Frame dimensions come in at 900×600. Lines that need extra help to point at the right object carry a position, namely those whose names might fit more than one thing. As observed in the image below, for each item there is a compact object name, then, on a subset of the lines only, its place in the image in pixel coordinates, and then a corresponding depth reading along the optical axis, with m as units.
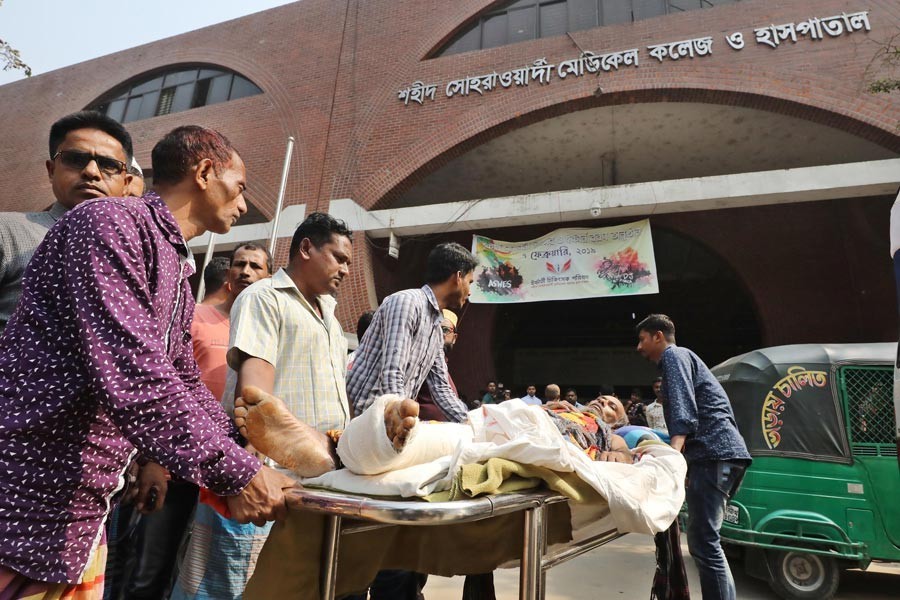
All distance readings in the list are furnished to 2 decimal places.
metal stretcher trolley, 1.02
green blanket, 1.20
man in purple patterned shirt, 0.96
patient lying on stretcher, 1.09
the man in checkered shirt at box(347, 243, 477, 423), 2.18
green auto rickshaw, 3.54
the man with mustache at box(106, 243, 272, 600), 1.89
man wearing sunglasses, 1.73
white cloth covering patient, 1.12
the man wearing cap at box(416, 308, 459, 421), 2.56
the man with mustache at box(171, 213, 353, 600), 1.80
